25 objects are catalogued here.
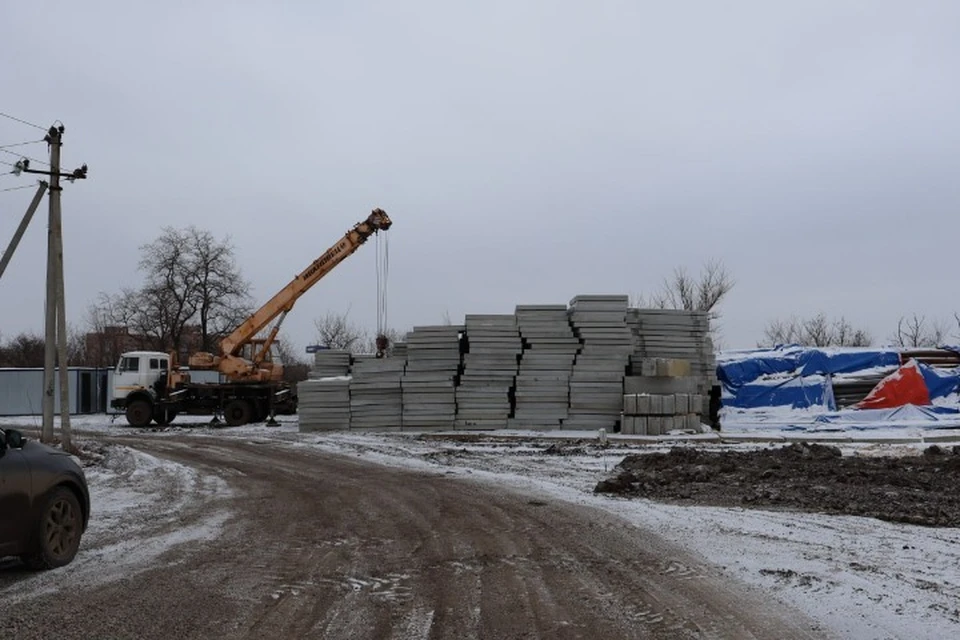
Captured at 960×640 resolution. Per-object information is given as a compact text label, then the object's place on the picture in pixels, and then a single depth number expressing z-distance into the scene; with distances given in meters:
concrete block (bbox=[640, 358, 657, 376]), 27.03
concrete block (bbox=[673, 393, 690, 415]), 26.66
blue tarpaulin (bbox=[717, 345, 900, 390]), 30.56
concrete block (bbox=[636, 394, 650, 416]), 26.34
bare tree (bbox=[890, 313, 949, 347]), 60.38
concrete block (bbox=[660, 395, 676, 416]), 26.47
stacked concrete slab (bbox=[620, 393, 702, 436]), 26.17
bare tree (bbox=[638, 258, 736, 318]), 56.72
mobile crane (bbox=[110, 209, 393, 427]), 33.59
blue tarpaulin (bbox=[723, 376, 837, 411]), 29.92
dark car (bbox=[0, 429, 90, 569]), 7.09
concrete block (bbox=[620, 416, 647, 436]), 26.14
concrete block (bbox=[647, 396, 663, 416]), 26.36
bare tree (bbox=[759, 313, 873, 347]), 64.50
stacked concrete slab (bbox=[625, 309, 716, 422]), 29.31
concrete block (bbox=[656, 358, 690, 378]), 26.98
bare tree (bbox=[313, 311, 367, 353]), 81.81
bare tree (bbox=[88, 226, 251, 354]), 60.72
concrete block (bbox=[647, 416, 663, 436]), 26.12
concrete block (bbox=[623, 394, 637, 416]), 26.53
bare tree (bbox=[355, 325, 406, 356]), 75.21
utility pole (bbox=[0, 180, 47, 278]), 19.06
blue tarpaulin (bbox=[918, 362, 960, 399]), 28.98
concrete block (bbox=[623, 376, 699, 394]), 27.28
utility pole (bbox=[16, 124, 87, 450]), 19.16
